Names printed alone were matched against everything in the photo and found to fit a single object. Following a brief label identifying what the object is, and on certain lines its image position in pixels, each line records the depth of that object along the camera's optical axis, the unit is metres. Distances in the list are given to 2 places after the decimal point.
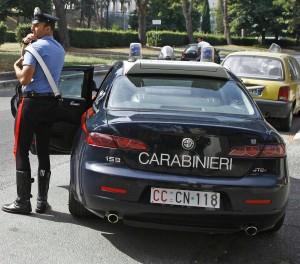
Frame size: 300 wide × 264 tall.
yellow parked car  11.10
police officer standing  5.04
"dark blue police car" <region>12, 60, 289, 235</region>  4.16
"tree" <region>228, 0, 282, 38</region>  69.25
